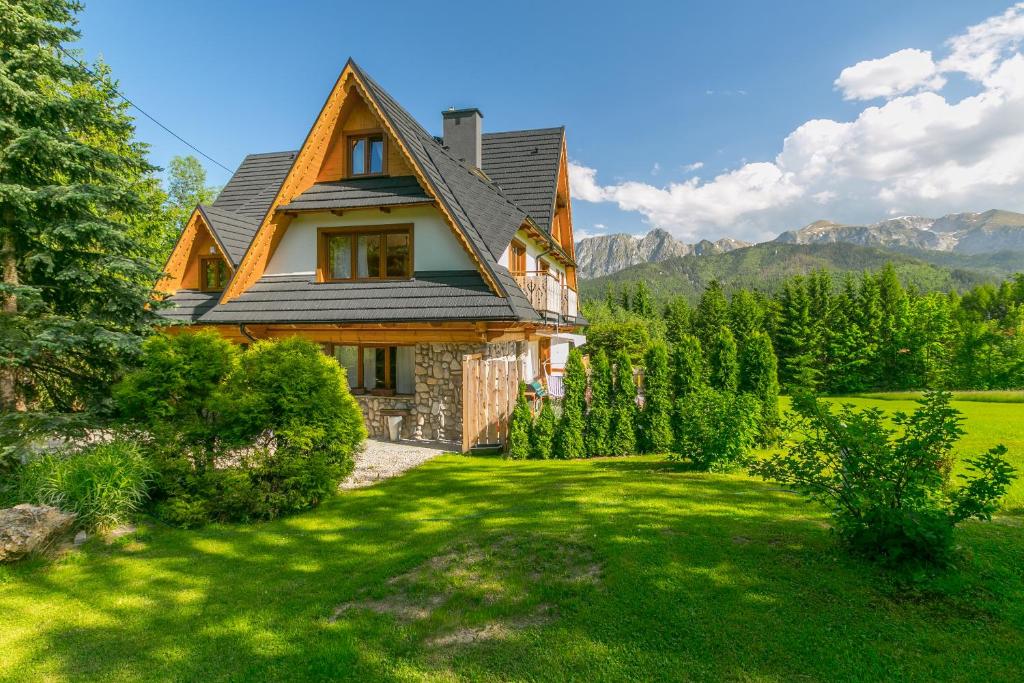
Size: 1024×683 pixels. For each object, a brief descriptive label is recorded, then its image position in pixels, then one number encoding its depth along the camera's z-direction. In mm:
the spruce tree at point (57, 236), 8531
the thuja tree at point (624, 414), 12672
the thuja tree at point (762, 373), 13555
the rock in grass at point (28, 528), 5711
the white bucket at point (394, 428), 13938
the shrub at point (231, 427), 7258
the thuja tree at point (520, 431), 12664
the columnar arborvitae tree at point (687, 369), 12609
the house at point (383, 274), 13320
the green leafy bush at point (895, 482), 4352
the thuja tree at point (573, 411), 12586
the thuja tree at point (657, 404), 12523
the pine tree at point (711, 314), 49312
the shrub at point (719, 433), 10062
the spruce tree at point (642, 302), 74162
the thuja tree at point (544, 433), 12672
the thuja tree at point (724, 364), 13094
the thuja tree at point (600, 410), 12672
